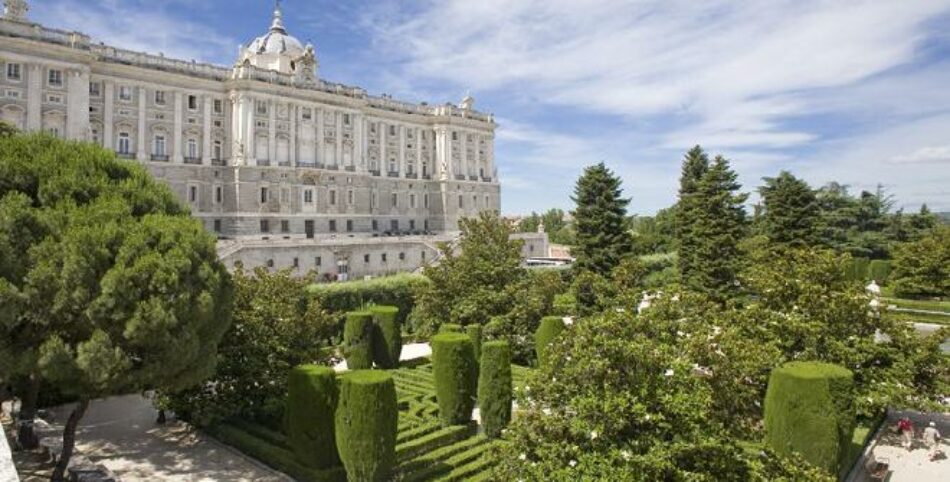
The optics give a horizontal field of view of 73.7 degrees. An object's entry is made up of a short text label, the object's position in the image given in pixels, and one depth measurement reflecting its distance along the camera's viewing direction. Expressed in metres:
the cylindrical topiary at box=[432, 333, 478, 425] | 15.25
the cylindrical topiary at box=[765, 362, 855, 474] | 12.18
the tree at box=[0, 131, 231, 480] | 9.86
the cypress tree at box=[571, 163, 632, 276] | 30.28
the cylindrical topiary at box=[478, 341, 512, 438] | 14.82
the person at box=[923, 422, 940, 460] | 15.04
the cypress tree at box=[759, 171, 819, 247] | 34.88
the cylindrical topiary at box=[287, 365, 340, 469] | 12.00
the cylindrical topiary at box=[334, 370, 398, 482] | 11.40
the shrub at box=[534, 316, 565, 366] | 19.92
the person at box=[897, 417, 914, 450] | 15.35
